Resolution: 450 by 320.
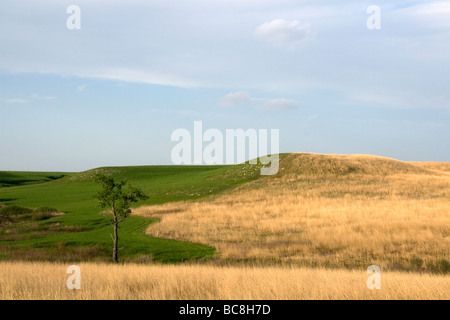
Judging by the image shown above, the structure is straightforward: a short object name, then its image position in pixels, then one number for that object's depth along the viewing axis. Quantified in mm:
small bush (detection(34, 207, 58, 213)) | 58519
